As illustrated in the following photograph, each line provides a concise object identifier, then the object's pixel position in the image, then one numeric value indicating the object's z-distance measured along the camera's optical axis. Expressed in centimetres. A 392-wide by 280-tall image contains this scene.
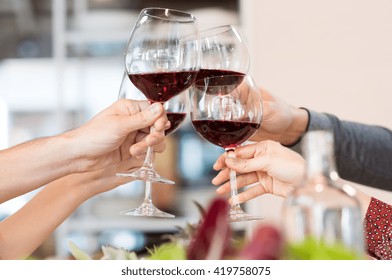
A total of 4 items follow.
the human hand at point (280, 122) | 178
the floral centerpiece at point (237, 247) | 47
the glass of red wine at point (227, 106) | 118
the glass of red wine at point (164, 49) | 115
